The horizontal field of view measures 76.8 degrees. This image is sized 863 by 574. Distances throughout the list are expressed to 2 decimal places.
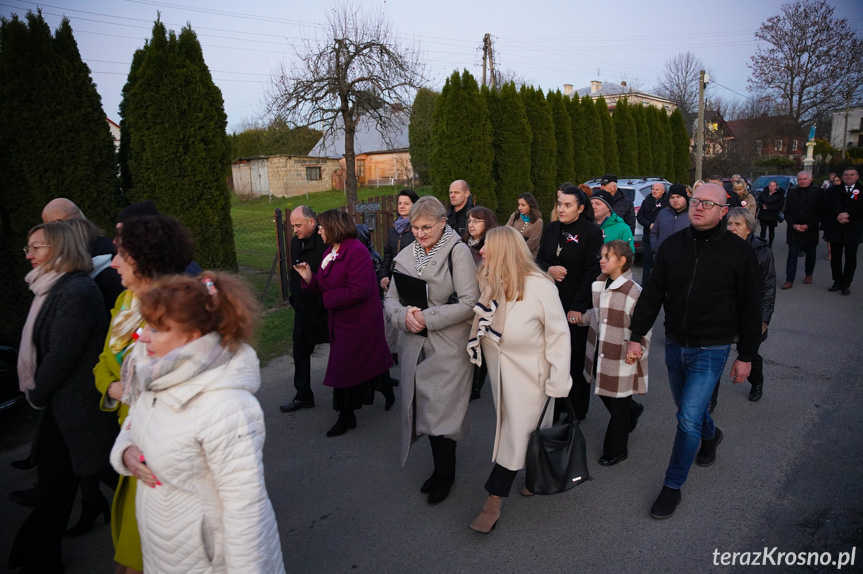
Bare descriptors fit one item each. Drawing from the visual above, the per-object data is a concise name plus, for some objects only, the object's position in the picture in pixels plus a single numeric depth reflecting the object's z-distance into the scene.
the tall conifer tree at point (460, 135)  13.11
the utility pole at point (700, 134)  25.81
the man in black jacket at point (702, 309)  3.38
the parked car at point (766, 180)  26.89
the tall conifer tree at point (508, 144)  14.52
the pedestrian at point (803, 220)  9.80
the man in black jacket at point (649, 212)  9.20
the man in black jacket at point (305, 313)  5.16
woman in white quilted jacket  1.90
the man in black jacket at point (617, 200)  8.59
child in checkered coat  4.09
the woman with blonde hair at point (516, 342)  3.23
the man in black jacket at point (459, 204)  6.46
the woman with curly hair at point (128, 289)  2.45
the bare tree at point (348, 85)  17.39
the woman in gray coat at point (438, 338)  3.50
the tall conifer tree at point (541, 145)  15.80
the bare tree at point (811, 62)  35.59
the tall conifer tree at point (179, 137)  8.16
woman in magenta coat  4.46
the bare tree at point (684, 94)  43.38
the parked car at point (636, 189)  12.58
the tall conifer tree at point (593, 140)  18.44
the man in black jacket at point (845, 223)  9.21
